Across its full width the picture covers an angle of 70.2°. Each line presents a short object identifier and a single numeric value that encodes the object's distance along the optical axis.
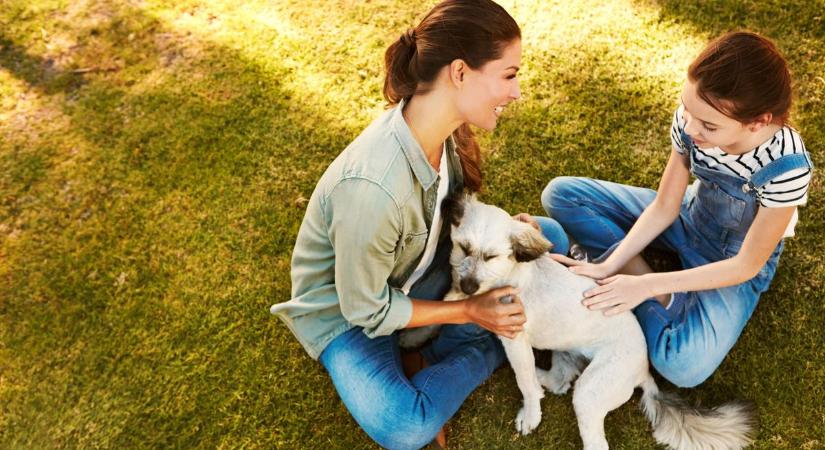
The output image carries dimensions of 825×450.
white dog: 2.57
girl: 2.25
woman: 2.28
